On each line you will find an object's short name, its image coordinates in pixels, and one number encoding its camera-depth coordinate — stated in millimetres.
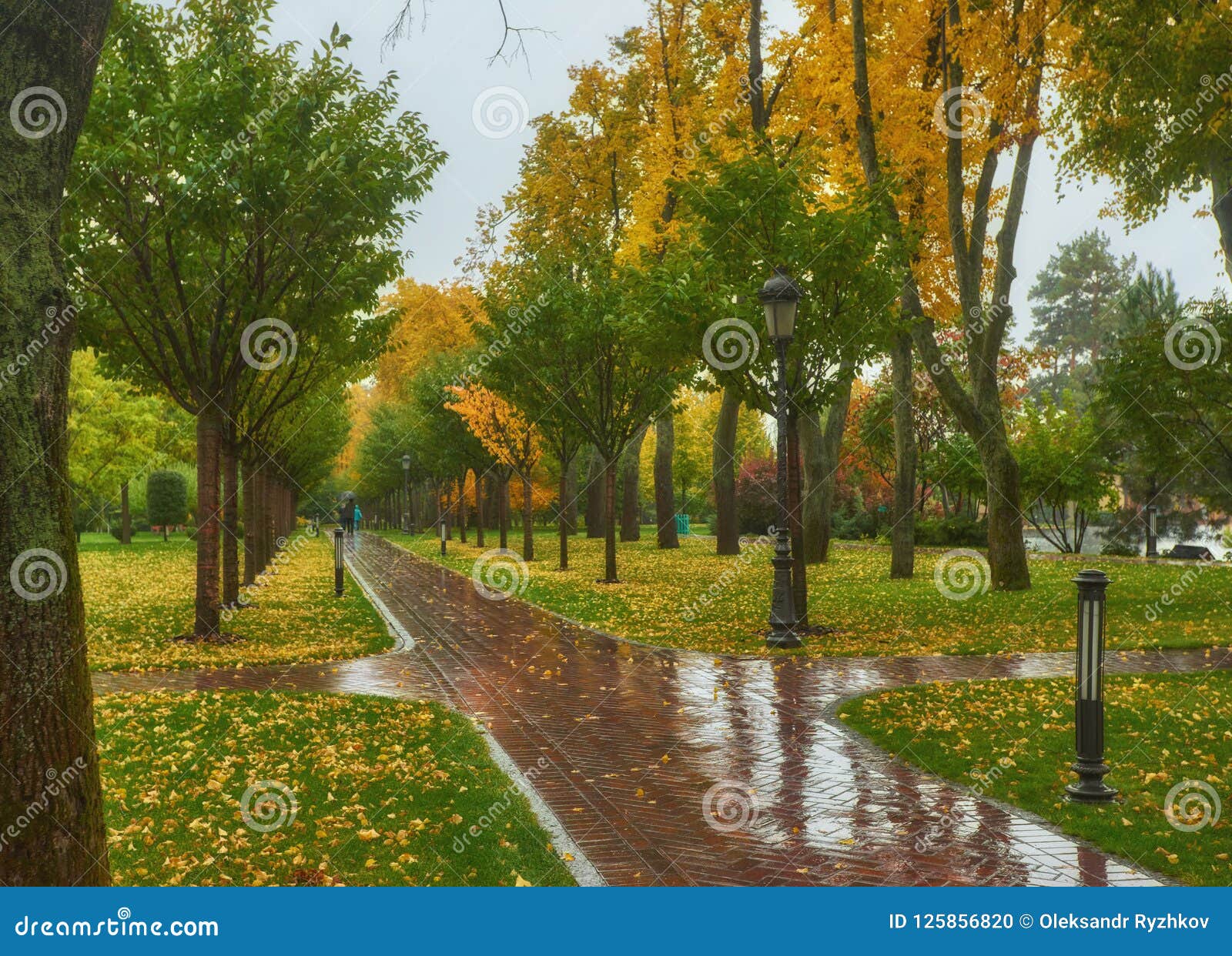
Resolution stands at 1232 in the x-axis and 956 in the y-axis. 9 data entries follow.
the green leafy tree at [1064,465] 31172
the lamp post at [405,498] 38406
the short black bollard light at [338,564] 19214
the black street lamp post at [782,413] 11773
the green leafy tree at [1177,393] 13664
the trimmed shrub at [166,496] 49188
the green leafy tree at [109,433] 37812
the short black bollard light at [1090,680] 6203
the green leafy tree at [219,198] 11688
